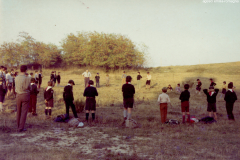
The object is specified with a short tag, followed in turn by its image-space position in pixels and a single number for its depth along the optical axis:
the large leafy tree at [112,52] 44.03
